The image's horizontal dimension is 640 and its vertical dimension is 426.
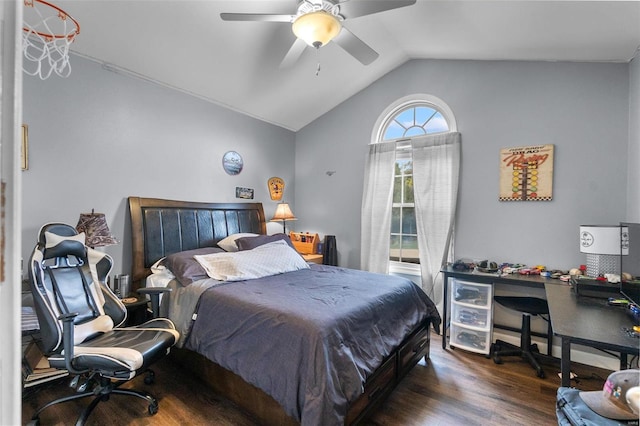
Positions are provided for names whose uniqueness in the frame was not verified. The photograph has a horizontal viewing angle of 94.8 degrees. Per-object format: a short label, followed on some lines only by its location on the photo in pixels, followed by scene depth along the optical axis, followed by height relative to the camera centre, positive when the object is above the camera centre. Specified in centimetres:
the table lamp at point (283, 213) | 417 -3
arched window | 369 +83
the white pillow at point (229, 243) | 338 -38
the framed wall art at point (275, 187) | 439 +36
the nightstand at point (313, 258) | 394 -63
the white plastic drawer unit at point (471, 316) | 281 -102
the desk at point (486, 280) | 261 -61
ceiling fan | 192 +135
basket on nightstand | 422 -45
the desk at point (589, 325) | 142 -61
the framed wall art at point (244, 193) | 394 +25
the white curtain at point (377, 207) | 382 +7
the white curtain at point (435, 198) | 338 +17
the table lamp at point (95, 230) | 231 -16
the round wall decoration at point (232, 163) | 376 +63
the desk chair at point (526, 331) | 255 -108
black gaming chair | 175 -79
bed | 157 -79
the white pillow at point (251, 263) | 256 -48
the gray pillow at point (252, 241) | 322 -34
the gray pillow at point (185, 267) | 247 -50
